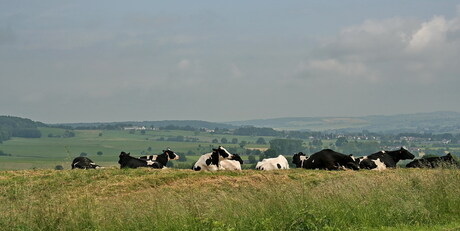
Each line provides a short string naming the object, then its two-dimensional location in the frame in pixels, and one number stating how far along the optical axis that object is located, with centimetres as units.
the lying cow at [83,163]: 3407
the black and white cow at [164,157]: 3756
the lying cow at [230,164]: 3218
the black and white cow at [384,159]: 3350
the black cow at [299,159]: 3635
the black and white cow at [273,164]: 3447
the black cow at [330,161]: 3197
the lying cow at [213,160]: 3181
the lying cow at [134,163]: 3338
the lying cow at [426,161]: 3466
